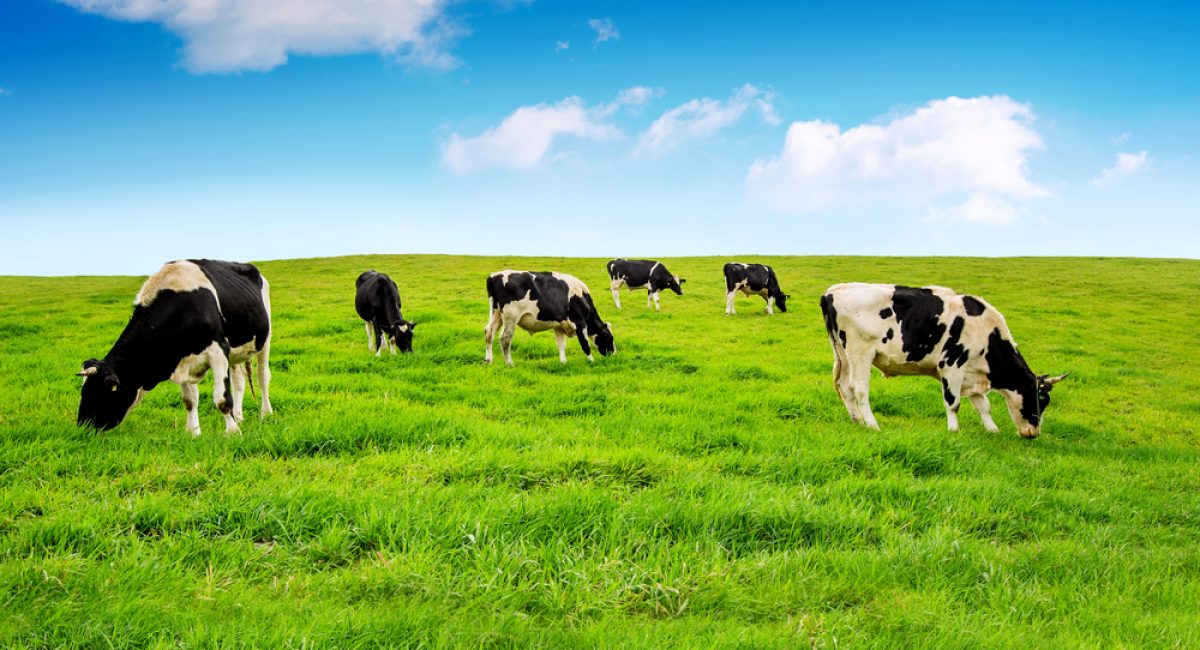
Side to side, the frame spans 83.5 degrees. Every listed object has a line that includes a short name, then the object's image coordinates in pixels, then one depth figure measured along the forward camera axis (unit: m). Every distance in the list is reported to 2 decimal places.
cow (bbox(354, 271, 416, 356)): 13.71
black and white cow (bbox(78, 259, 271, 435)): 6.68
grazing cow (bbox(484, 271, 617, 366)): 13.34
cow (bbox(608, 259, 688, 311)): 26.64
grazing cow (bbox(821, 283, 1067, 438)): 9.12
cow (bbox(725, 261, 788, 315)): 24.19
